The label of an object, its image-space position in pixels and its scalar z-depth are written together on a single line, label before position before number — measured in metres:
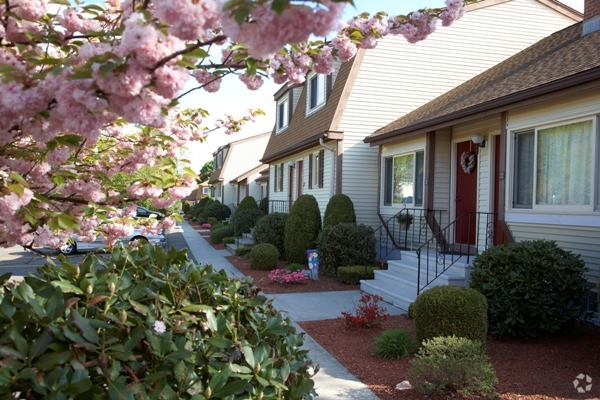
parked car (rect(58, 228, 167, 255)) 16.27
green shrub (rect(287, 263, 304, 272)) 12.05
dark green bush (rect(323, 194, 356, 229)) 12.37
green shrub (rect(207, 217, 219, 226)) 31.97
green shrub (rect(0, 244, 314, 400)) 1.91
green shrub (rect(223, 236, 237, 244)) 20.03
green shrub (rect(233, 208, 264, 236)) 19.98
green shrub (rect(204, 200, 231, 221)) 35.12
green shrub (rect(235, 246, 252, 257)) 16.22
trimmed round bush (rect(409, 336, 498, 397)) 4.48
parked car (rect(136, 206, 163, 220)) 21.45
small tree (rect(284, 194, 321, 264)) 13.16
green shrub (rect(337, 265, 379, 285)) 10.65
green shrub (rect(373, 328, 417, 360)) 5.75
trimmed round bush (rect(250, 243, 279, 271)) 12.97
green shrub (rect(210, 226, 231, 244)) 22.14
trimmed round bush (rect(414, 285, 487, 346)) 5.46
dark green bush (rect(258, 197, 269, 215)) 23.08
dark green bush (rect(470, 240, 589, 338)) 6.04
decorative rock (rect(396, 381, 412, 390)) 4.78
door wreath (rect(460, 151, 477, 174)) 10.10
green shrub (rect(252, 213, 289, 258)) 14.88
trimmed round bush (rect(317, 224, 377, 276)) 11.41
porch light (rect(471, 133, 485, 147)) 9.47
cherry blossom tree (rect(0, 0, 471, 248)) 1.65
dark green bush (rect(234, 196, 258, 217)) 23.19
